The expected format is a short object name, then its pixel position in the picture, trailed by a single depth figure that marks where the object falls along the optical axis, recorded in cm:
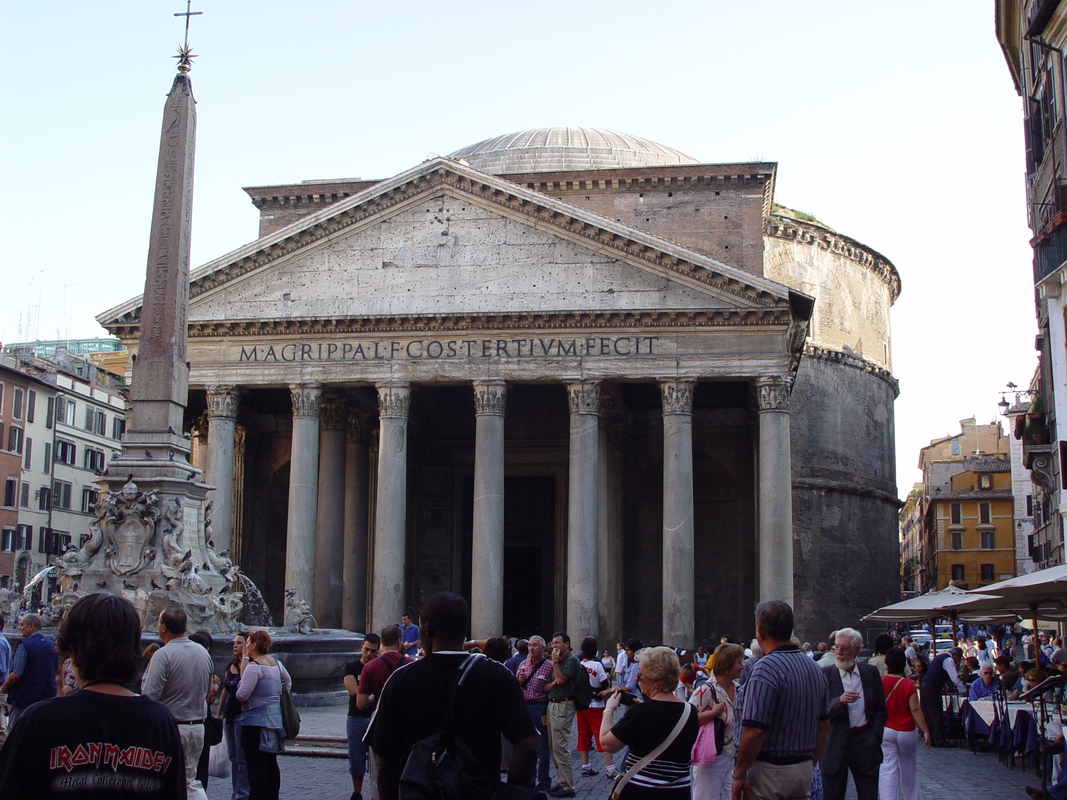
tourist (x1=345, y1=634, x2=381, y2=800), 780
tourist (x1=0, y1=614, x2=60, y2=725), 815
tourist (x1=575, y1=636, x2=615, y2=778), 1130
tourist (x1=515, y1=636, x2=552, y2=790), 936
